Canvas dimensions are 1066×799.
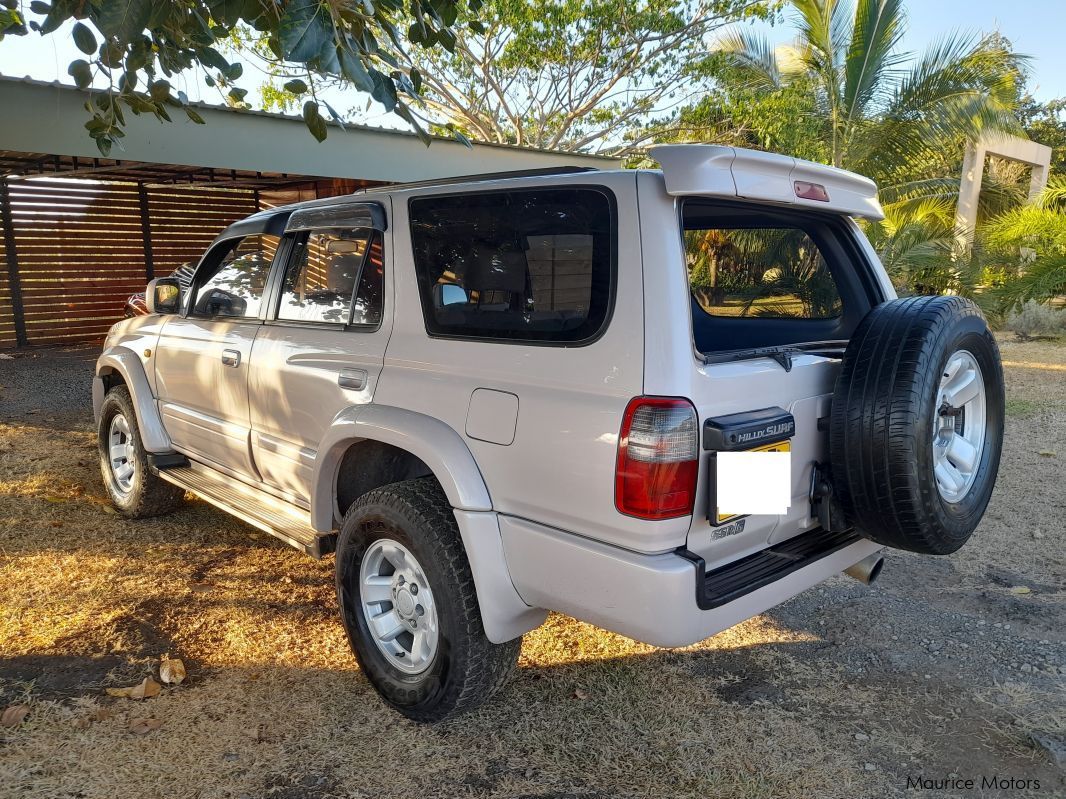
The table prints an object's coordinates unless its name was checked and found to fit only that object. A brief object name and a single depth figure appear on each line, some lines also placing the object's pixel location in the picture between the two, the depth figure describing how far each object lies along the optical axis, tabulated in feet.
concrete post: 43.78
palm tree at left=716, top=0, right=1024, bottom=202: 35.96
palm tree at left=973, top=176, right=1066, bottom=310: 36.52
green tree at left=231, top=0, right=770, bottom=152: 48.85
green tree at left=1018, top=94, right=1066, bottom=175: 87.25
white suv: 7.23
